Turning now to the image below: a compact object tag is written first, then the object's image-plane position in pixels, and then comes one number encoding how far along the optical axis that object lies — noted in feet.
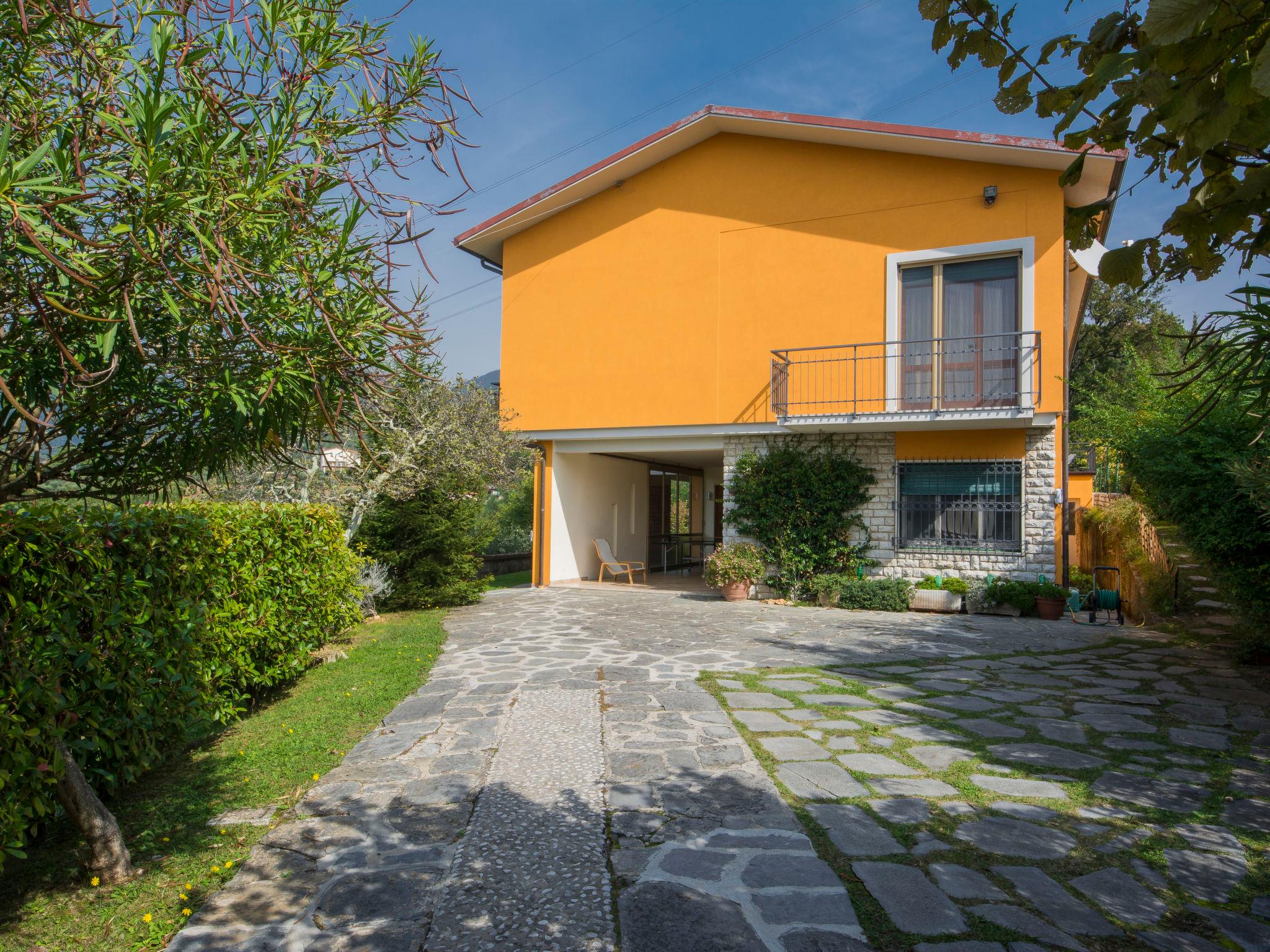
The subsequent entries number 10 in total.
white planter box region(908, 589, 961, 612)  37.65
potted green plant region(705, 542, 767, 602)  42.01
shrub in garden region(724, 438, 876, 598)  40.65
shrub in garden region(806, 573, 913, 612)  38.27
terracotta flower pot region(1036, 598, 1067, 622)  35.24
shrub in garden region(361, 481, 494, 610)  36.88
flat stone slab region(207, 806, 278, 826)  12.21
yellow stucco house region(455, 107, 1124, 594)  36.73
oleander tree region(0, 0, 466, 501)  6.27
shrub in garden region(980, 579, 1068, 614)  35.60
